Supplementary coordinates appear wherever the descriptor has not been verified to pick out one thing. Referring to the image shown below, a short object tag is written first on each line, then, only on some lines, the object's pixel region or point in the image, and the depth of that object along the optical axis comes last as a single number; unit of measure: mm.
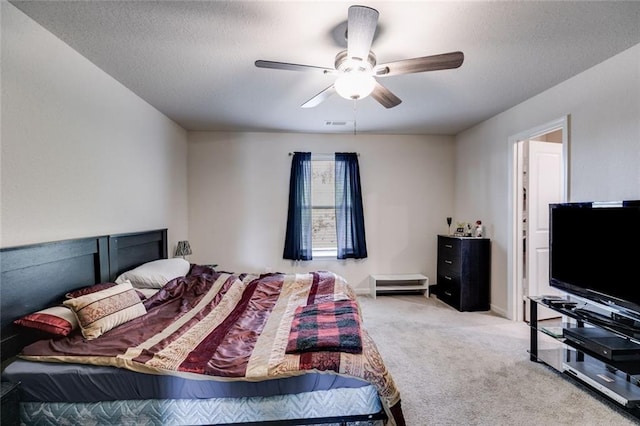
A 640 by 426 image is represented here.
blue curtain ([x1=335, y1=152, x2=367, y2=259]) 4785
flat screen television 2068
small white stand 4695
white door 3641
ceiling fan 1771
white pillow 2672
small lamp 4043
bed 1540
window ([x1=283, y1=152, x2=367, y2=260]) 4719
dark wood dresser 4051
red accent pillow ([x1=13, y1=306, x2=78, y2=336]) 1750
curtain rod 4844
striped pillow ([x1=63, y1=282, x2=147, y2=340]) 1848
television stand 2006
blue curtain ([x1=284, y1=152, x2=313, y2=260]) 4699
